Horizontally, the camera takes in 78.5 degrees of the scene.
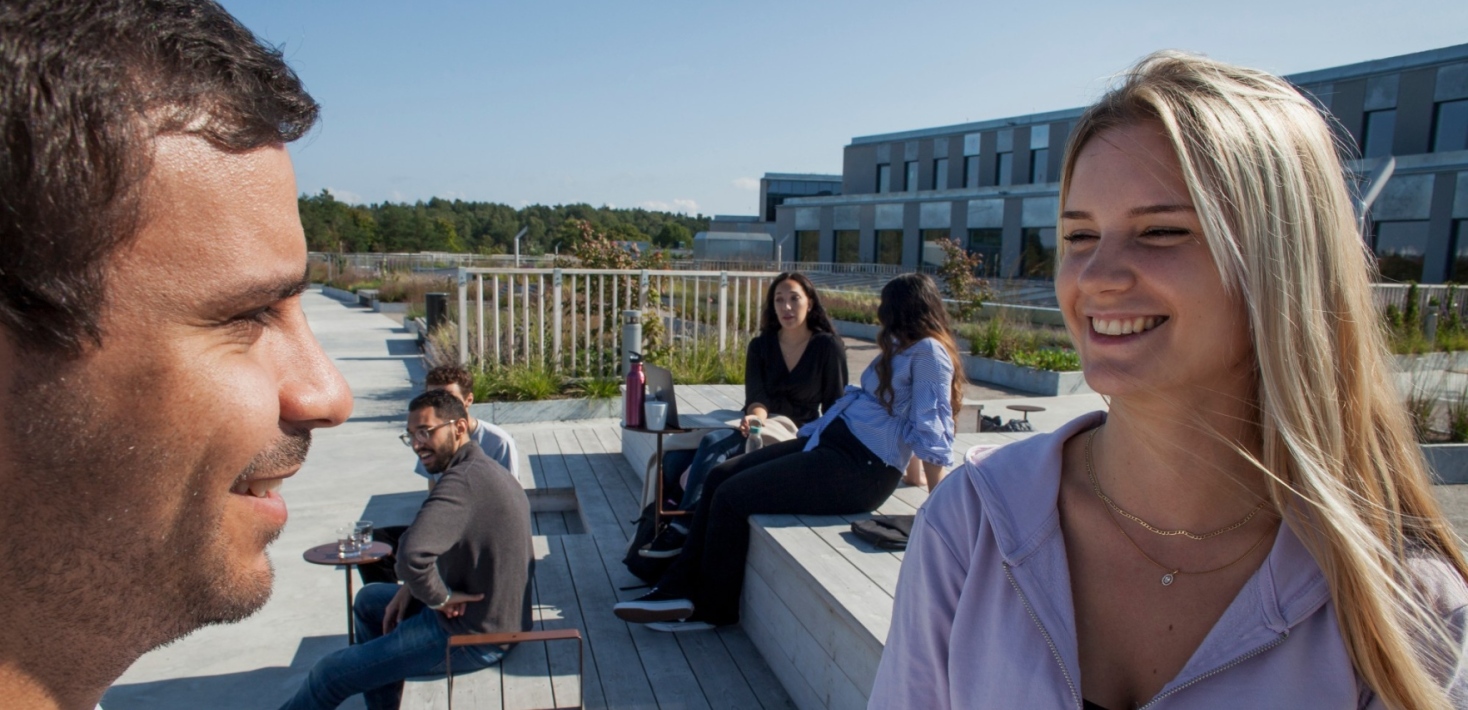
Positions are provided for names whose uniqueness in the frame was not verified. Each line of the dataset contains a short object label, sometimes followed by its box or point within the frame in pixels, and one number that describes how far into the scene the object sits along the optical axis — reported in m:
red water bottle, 5.01
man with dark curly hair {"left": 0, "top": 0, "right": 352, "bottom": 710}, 0.53
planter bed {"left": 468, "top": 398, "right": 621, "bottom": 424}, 9.25
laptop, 4.92
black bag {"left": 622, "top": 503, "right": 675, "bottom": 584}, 4.50
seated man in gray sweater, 3.29
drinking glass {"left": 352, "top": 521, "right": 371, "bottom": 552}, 4.04
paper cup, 4.81
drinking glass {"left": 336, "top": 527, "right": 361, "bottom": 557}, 3.91
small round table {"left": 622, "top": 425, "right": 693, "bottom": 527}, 4.77
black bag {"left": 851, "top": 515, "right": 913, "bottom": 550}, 3.62
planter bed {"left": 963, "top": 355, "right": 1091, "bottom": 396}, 11.49
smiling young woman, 1.34
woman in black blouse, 5.76
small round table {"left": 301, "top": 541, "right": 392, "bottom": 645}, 3.80
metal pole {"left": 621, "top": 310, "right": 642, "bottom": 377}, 9.61
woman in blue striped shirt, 4.07
